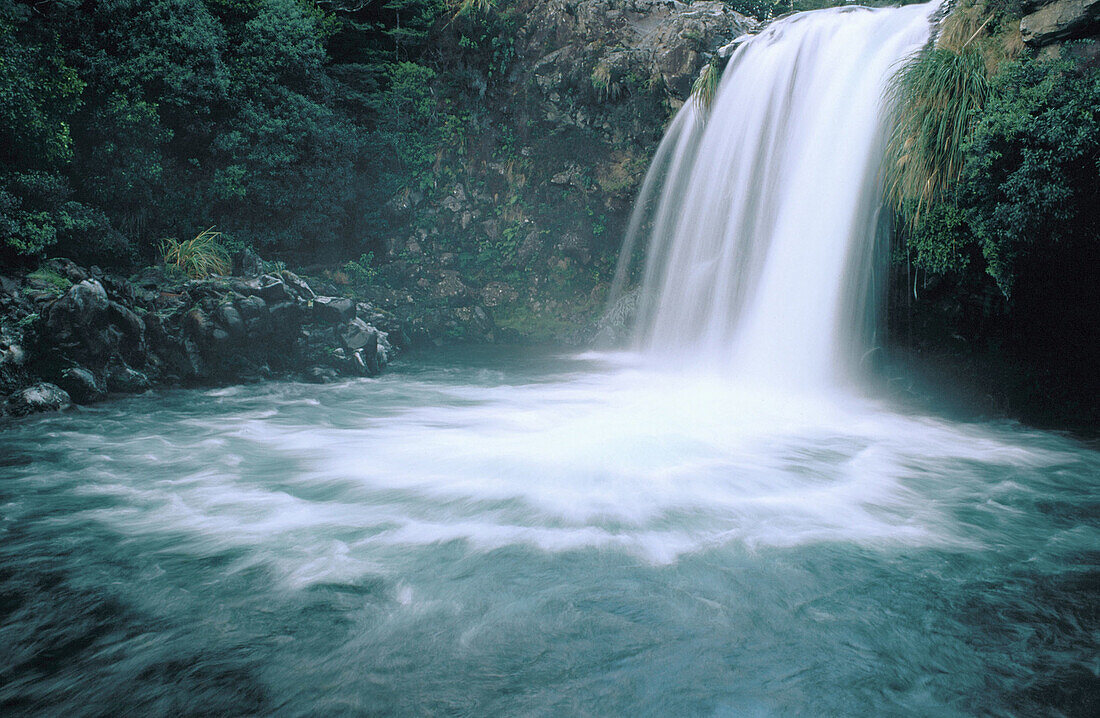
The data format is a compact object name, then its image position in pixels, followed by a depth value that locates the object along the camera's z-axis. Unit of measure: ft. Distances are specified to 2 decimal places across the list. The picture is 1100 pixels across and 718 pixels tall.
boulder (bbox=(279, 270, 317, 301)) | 34.68
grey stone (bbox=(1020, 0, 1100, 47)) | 19.76
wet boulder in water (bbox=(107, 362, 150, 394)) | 27.61
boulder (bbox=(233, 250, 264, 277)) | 37.84
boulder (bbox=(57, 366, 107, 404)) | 25.45
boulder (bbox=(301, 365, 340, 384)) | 33.09
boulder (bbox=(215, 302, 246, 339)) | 31.07
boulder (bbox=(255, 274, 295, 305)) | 32.81
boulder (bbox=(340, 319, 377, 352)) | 35.94
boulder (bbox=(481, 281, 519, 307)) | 50.65
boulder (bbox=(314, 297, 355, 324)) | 35.04
